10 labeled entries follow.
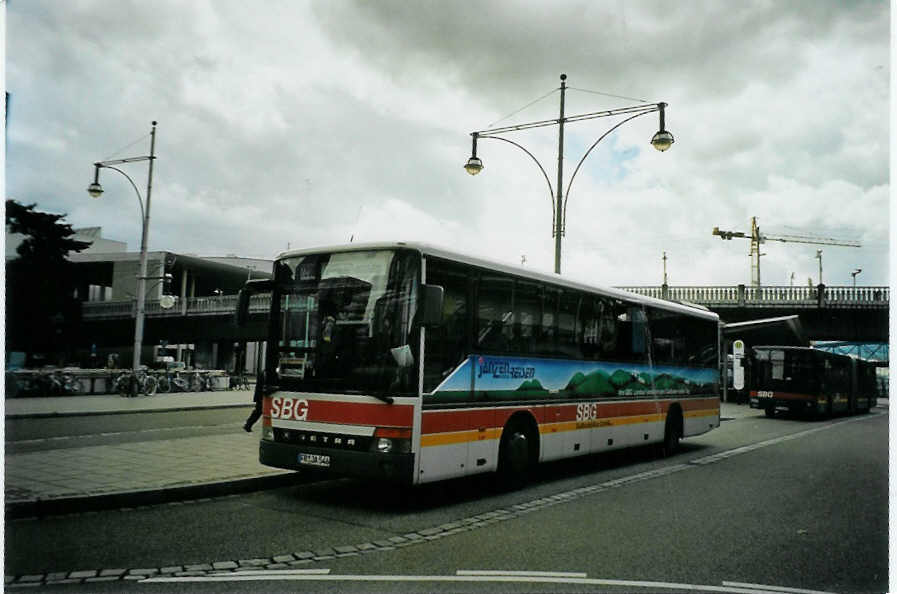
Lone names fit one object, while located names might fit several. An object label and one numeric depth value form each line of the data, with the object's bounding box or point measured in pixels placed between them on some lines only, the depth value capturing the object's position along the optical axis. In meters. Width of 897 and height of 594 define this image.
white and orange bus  7.96
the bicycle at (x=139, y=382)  27.56
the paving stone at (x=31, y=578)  5.14
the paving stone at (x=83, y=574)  5.27
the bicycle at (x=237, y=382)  36.53
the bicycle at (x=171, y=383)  30.67
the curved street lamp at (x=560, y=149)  16.02
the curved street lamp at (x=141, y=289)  28.17
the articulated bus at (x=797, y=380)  29.39
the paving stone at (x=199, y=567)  5.55
